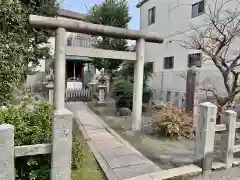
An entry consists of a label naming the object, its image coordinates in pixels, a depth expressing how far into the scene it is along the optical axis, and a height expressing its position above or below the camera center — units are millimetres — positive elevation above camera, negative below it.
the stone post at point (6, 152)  2342 -843
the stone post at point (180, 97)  10611 -808
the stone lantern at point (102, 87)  12344 -384
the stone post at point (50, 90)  10805 -549
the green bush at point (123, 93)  10242 -613
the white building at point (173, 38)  10789 +2772
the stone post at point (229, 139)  4168 -1141
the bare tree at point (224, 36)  6242 +2062
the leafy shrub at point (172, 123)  6055 -1219
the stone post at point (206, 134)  3956 -993
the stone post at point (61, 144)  2730 -862
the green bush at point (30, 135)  3012 -848
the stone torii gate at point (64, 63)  2773 +537
